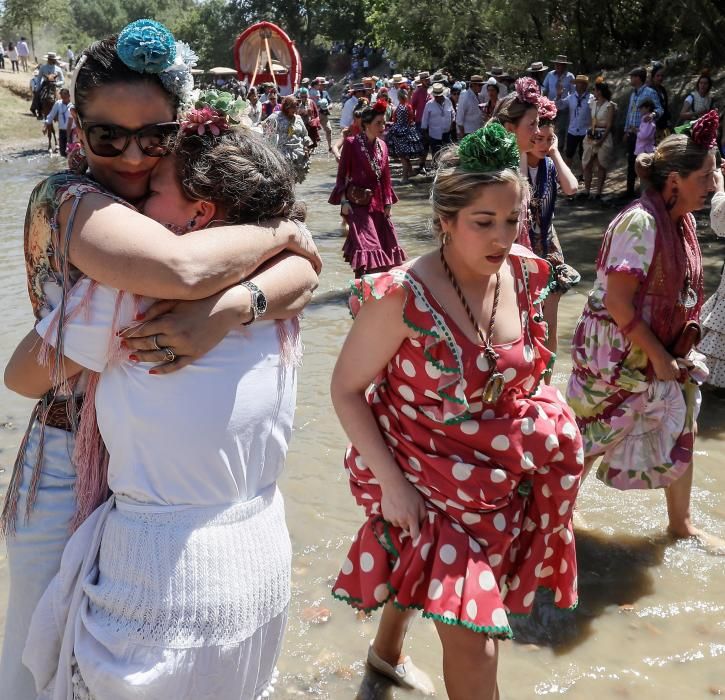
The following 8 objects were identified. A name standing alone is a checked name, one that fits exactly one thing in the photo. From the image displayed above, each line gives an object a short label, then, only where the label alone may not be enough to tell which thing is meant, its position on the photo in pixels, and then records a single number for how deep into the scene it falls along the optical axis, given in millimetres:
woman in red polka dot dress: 2359
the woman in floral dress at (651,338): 3494
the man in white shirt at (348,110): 16672
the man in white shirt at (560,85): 17016
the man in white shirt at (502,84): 17250
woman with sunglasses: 1561
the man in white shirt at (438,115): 17797
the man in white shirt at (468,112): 17234
